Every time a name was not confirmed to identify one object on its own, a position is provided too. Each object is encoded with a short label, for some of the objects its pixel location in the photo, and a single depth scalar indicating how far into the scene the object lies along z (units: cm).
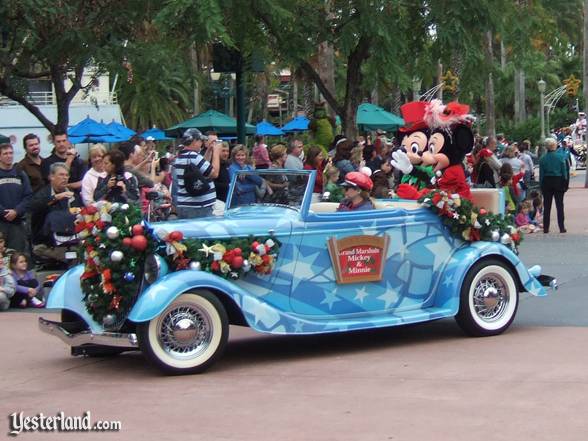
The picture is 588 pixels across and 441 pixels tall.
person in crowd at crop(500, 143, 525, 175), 2166
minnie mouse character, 1036
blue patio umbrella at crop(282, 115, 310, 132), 3638
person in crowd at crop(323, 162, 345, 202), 1154
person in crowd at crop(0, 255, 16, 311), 1163
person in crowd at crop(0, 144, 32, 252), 1282
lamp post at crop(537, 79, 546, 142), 4882
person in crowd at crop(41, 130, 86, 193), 1397
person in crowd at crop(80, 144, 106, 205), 1231
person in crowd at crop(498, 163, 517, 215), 1870
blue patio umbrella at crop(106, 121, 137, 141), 3375
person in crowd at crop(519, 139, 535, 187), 2334
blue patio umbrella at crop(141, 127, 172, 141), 3766
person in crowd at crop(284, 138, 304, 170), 1636
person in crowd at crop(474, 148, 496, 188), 1961
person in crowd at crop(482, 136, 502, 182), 1959
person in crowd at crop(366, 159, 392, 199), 1264
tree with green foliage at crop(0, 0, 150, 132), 1559
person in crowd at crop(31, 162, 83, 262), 1332
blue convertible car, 819
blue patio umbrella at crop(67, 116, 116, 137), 3278
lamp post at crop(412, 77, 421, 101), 1908
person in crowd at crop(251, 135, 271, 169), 1878
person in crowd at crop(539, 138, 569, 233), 1908
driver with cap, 958
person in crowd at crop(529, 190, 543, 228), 2064
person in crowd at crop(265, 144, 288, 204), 912
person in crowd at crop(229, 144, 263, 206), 944
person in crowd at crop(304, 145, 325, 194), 1588
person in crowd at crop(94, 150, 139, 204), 1100
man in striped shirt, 1165
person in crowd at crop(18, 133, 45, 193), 1415
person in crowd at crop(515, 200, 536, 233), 1945
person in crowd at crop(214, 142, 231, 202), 1448
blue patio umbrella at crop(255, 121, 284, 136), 3824
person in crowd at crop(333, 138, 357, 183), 1562
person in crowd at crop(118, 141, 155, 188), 1202
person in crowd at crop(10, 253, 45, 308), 1181
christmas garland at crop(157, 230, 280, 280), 824
